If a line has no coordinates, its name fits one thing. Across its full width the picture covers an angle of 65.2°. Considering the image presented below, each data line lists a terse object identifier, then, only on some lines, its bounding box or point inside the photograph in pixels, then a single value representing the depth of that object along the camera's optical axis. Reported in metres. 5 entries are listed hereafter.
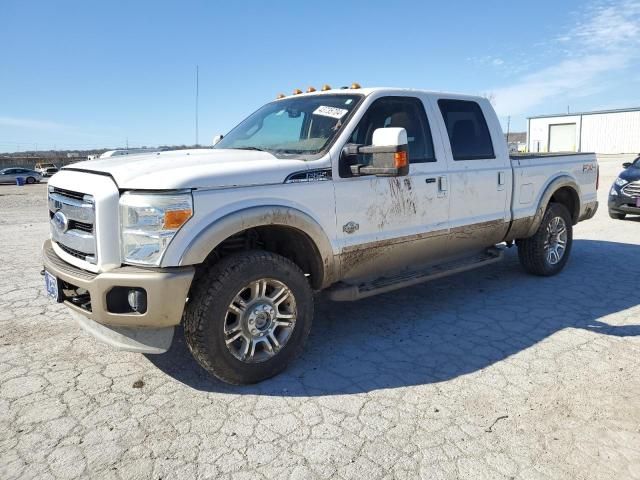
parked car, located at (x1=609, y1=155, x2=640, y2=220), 10.02
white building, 49.97
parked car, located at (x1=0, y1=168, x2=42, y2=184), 35.38
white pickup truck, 3.00
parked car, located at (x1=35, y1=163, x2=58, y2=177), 42.59
